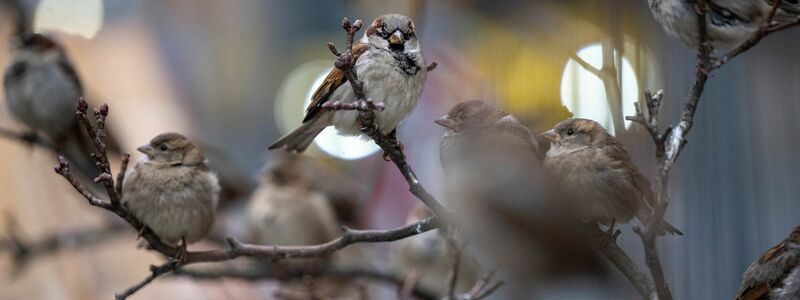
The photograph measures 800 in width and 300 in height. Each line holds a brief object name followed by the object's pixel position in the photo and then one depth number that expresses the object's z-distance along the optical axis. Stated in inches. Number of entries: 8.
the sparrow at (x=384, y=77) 194.0
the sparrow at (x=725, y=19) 190.3
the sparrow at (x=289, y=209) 217.8
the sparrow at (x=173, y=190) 200.7
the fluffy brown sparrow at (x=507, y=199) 188.6
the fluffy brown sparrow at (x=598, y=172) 190.6
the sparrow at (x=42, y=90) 215.8
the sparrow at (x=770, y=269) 190.8
